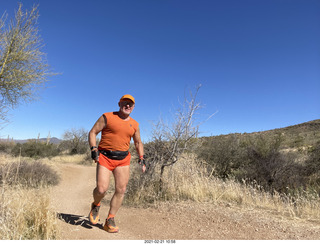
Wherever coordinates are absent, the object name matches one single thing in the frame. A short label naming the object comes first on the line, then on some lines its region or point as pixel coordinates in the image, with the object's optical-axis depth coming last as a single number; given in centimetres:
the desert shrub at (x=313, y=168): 1031
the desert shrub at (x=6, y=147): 2373
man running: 367
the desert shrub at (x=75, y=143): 2927
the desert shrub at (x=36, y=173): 891
